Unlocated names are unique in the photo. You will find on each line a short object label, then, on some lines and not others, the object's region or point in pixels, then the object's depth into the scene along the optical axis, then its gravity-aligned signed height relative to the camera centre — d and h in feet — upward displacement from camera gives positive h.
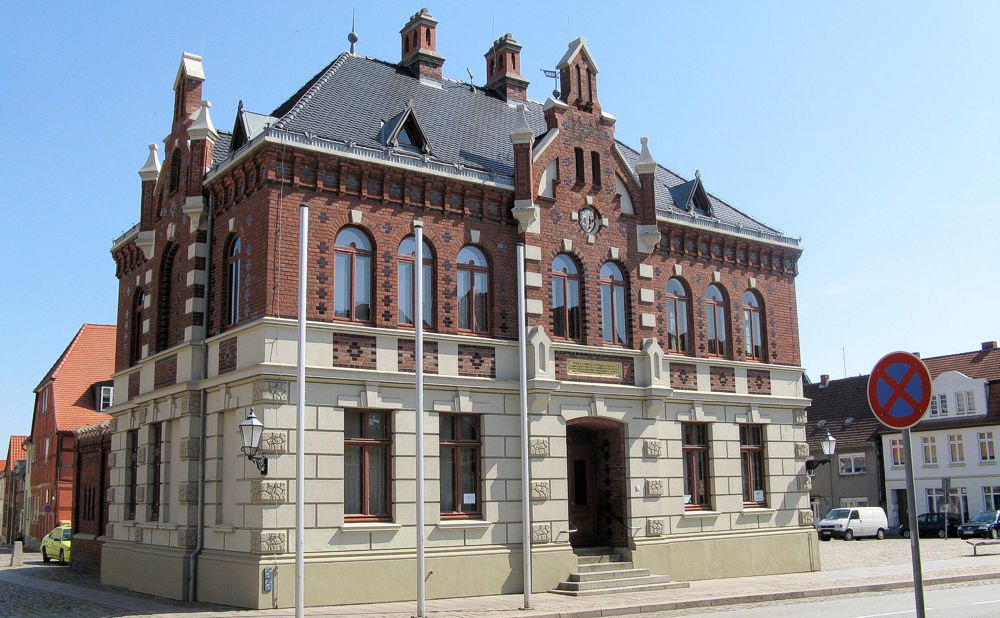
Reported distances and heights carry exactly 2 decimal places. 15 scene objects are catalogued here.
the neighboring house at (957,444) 162.81 +4.13
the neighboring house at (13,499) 192.65 -3.24
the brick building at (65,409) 150.10 +11.47
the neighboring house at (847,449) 175.94 +3.91
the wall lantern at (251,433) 56.70 +2.69
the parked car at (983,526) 139.03 -8.27
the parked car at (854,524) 147.33 -8.02
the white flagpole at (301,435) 50.31 +2.35
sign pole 25.89 -1.69
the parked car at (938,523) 150.82 -8.37
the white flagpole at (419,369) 53.78 +6.16
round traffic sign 27.37 +2.24
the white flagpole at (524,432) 58.49 +2.70
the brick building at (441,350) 62.69 +9.17
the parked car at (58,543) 113.80 -7.11
